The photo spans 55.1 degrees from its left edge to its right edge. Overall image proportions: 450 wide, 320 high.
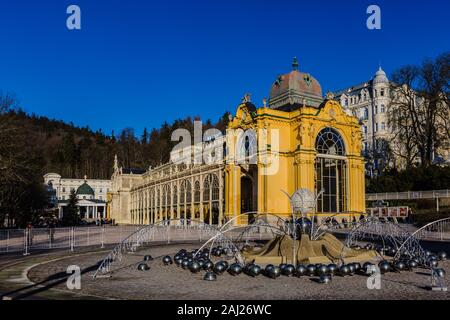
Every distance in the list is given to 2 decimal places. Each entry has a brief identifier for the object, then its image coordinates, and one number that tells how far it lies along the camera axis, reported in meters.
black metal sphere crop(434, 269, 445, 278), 13.88
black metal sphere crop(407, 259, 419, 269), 16.11
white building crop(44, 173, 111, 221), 115.88
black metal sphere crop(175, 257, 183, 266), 17.95
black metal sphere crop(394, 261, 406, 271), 15.73
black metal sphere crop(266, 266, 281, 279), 14.55
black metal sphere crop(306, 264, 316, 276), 14.85
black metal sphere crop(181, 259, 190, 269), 16.99
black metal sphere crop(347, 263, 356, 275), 15.03
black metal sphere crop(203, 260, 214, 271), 16.42
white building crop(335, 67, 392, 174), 86.50
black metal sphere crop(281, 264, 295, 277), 15.01
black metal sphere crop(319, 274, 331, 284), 13.68
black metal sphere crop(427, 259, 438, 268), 16.05
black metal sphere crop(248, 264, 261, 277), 15.01
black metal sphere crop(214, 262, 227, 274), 15.53
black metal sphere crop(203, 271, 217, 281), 14.57
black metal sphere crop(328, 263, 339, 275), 14.65
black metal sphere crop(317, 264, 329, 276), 14.47
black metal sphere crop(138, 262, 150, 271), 17.09
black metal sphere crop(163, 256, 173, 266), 18.78
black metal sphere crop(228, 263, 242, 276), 15.43
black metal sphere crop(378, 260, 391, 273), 15.32
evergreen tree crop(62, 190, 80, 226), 77.12
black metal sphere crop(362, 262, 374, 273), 15.05
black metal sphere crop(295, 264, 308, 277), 14.85
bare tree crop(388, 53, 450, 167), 52.47
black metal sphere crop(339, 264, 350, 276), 14.90
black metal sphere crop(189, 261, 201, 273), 16.12
